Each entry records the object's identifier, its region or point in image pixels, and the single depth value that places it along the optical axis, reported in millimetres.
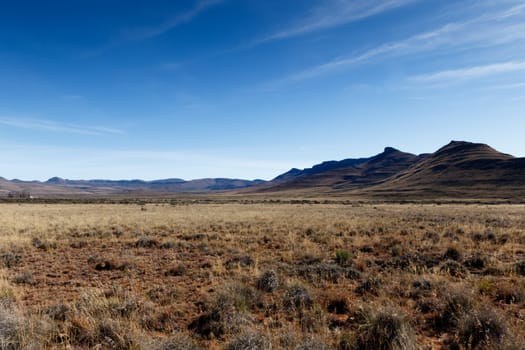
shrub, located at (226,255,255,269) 9795
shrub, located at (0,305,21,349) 4160
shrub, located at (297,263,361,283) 8116
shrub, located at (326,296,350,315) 6023
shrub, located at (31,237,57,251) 13375
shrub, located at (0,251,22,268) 10338
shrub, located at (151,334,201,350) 4077
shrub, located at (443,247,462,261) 10203
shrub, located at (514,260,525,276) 8196
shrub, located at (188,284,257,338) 5105
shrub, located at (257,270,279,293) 7209
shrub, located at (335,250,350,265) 10055
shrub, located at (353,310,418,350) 4191
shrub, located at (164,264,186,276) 9195
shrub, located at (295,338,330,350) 3965
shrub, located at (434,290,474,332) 5129
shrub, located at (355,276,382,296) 6992
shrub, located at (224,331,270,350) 4062
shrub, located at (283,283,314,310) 6064
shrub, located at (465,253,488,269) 9250
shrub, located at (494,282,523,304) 6180
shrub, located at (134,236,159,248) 13992
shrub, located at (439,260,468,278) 8281
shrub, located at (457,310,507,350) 4188
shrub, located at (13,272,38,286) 8292
